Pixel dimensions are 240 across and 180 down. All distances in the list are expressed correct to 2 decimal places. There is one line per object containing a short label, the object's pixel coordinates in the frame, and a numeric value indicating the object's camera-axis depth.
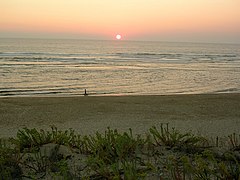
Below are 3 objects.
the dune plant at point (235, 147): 4.12
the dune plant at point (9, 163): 3.13
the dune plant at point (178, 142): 4.06
